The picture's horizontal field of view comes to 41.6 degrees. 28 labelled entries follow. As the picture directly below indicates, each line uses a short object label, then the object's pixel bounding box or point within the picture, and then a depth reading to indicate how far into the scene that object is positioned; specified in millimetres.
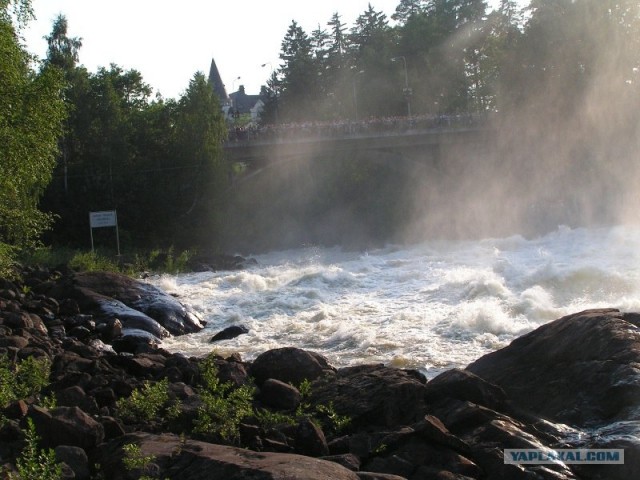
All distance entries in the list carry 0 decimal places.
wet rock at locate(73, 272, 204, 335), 21906
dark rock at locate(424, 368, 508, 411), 10625
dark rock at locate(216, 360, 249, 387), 12534
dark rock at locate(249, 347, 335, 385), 12867
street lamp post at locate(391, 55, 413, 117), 65256
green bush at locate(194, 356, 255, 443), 9828
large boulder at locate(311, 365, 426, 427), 10609
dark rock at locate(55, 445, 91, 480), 8594
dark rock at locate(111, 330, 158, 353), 16703
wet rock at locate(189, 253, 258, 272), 38875
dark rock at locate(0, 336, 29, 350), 14598
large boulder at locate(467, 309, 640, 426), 10250
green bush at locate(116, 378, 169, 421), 10609
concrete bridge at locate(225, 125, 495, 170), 51969
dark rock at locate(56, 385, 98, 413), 10675
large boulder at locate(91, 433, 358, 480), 7941
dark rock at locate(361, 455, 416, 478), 8781
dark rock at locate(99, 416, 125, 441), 9625
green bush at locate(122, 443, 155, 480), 8430
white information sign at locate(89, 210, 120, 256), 36844
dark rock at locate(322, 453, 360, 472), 8750
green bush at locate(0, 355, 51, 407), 11148
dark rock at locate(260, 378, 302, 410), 11555
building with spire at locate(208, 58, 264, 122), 110375
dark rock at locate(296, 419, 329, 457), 9492
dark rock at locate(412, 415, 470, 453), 9195
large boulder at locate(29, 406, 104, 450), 9227
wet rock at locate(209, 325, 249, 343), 19984
